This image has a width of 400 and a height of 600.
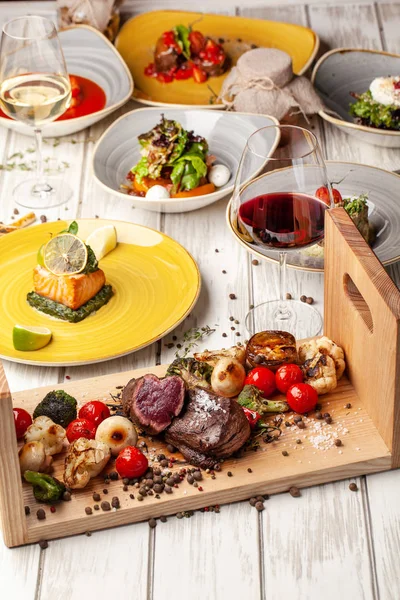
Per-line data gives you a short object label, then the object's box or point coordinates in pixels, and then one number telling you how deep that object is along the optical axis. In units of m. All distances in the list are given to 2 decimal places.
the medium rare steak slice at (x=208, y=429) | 1.97
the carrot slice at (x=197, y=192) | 3.03
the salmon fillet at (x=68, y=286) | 2.54
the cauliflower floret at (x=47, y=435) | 2.02
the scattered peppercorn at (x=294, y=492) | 2.00
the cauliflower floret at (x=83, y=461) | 1.94
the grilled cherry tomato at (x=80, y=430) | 2.06
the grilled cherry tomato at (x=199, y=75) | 3.72
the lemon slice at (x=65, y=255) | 2.55
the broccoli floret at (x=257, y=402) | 2.13
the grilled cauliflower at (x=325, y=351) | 2.22
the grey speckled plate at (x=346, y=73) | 3.55
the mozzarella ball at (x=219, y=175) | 3.10
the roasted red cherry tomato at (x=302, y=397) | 2.12
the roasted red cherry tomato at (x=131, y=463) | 1.97
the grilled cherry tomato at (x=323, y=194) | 2.22
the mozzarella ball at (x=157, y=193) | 2.98
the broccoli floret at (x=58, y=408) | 2.13
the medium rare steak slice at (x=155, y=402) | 2.01
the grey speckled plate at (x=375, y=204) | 2.63
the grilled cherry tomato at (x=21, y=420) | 2.08
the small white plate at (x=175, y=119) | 3.15
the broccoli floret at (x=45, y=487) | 1.91
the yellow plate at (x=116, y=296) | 2.45
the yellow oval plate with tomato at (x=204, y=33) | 3.68
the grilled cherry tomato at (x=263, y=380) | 2.19
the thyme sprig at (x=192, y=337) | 2.51
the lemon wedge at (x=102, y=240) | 2.78
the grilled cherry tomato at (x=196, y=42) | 3.77
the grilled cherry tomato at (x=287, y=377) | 2.19
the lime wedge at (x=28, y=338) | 2.42
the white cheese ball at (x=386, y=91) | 3.32
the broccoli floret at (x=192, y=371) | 2.18
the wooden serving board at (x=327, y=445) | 1.90
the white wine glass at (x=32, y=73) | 2.92
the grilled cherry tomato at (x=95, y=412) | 2.12
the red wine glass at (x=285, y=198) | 2.19
